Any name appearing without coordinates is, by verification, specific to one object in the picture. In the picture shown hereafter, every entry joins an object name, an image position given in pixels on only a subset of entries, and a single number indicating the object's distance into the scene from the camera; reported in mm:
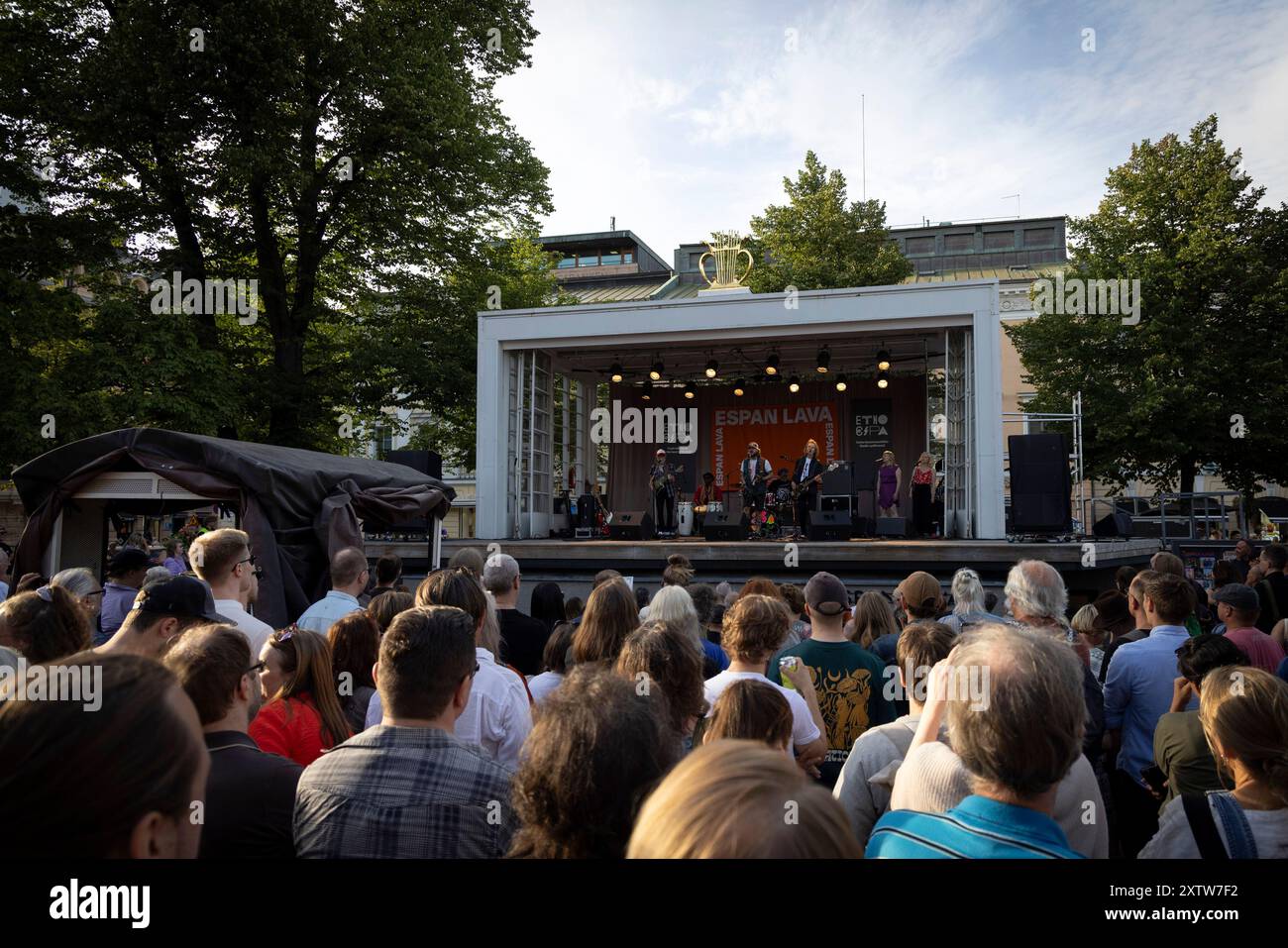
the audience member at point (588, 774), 1545
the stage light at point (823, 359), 16734
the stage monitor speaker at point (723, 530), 14086
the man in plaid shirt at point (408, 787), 1951
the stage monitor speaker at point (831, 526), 13383
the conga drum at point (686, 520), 16172
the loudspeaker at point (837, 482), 14273
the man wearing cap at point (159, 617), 3428
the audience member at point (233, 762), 2125
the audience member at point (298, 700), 2914
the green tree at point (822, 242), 24906
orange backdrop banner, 20234
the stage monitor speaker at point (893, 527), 14320
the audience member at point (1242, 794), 2123
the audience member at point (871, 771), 2637
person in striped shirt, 1632
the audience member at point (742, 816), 1106
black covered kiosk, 7316
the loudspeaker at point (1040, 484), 12680
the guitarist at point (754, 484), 15495
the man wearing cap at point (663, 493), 16406
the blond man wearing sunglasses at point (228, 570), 4297
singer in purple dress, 15469
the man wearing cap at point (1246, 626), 4438
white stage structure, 13539
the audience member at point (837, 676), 3557
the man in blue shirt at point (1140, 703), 3787
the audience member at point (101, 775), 1260
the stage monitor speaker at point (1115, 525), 14516
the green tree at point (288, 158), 14266
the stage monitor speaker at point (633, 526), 14492
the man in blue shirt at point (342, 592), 4680
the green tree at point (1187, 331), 20422
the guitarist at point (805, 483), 15133
